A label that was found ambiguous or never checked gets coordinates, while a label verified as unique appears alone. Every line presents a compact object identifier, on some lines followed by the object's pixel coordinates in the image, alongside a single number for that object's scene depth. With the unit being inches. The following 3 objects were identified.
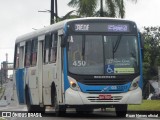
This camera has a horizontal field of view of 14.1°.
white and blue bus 860.0
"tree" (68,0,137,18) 1524.4
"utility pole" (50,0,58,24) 1926.4
